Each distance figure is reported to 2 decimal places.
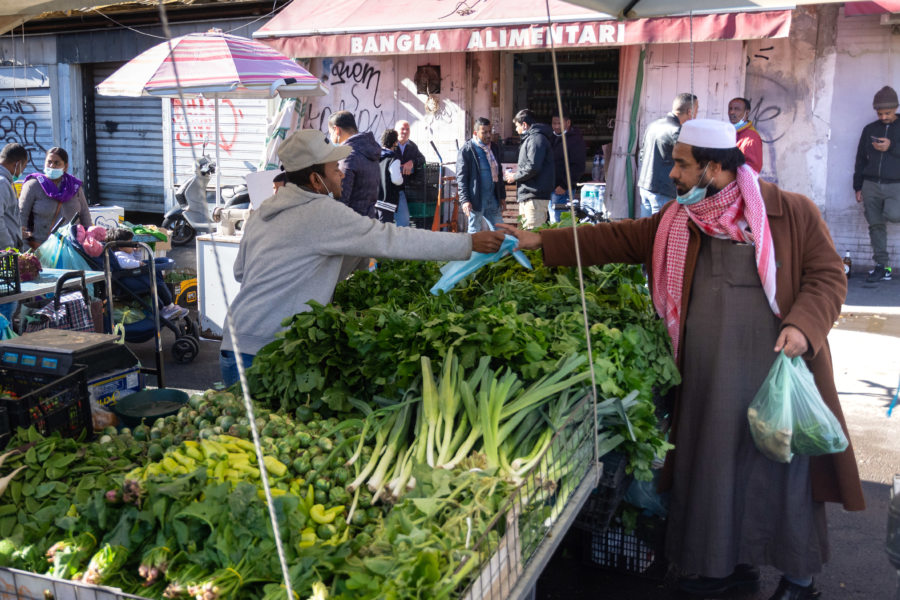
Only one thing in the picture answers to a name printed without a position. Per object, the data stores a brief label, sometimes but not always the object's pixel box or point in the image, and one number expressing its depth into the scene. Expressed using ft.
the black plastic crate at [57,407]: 9.91
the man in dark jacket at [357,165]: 24.38
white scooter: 44.06
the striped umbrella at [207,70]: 25.13
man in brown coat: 11.03
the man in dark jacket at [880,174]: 32.86
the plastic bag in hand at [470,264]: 12.31
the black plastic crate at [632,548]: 12.87
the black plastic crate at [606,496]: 9.59
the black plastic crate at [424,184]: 39.88
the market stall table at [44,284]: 19.04
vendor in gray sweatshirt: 11.84
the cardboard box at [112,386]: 12.83
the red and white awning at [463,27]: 34.06
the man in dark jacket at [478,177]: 35.12
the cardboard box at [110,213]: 33.59
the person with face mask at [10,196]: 22.47
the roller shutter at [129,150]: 55.42
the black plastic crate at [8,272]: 18.48
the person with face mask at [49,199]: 26.04
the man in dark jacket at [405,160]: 36.91
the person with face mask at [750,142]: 28.09
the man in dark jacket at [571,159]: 37.01
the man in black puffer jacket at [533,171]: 33.91
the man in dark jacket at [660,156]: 29.30
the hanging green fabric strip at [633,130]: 38.88
